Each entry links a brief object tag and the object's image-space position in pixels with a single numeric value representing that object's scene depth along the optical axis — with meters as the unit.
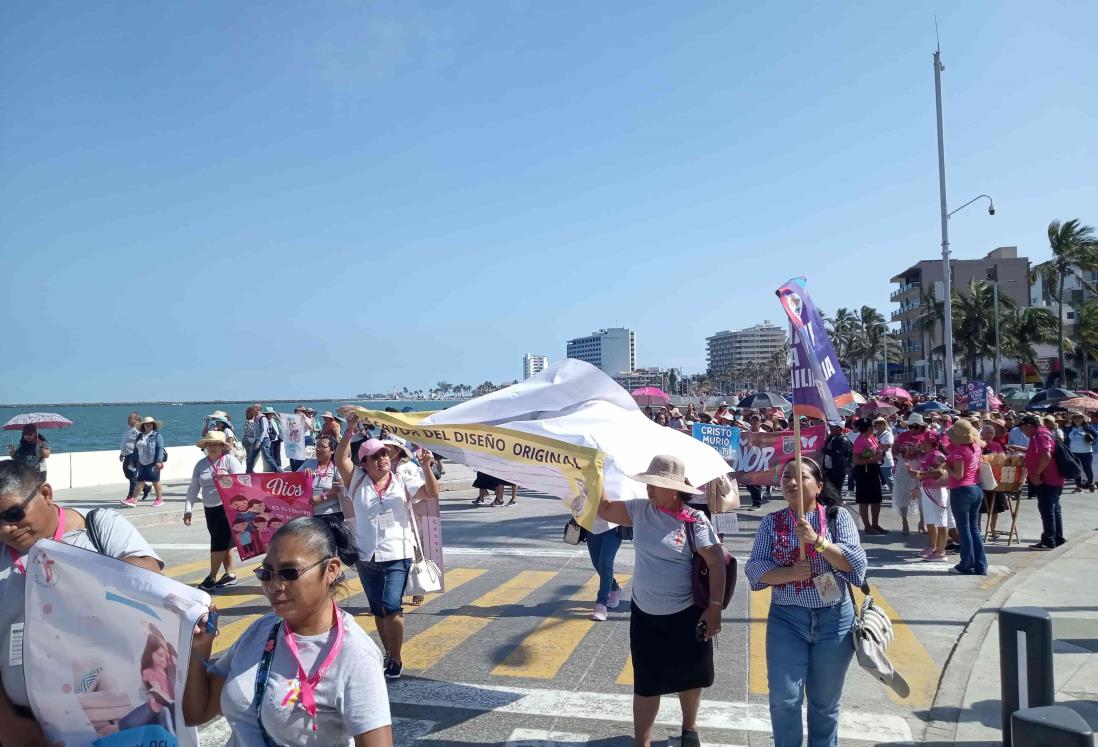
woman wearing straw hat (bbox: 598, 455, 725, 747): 4.33
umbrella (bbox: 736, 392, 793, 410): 30.29
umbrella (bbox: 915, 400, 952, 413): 24.00
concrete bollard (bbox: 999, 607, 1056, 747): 3.93
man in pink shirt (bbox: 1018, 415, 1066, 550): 10.57
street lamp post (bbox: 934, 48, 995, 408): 22.80
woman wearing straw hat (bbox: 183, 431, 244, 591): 8.67
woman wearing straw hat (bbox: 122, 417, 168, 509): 15.28
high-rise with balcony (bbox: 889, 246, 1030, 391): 86.06
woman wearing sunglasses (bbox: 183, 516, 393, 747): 2.37
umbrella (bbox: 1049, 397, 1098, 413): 21.77
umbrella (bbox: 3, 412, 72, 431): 14.68
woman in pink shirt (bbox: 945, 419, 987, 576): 9.02
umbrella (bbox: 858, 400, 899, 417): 22.52
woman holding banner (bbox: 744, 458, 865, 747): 4.00
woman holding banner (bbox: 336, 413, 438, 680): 5.73
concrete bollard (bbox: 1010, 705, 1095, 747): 2.68
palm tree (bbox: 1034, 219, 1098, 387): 52.94
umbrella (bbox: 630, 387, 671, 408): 30.61
